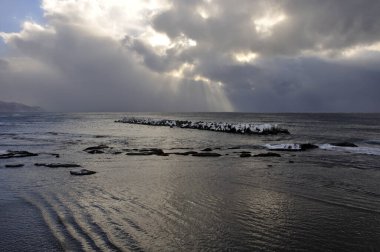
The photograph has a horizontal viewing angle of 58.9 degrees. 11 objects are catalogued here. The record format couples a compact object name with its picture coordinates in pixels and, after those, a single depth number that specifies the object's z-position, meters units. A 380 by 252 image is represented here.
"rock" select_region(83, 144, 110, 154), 26.88
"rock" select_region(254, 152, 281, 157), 23.86
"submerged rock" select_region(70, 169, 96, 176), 16.29
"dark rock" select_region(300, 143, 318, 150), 29.46
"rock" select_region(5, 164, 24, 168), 18.80
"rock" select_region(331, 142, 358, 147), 31.44
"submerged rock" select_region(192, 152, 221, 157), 23.84
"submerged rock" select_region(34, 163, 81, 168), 18.71
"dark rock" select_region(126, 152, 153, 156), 24.55
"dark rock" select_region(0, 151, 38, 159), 22.91
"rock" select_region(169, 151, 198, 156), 24.69
